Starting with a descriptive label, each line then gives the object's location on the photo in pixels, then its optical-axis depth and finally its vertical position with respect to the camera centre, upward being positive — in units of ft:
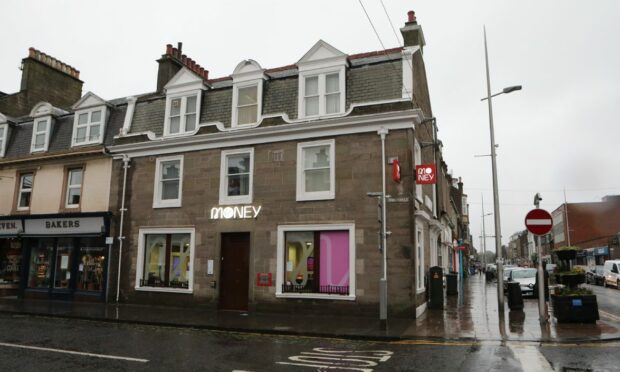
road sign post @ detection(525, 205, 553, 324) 40.16 +3.40
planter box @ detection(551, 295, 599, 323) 40.06 -4.00
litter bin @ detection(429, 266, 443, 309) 53.52 -2.96
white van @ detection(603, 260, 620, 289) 100.37 -1.86
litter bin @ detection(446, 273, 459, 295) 75.15 -3.74
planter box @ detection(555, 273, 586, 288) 40.52 -1.32
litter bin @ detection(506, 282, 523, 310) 51.37 -4.05
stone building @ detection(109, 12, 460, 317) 47.70 +8.93
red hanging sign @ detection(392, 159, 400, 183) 46.09 +9.39
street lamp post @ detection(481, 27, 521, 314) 51.44 +7.85
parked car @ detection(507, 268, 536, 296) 73.06 -2.39
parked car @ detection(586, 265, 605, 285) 114.74 -2.80
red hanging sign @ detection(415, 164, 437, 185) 47.78 +9.55
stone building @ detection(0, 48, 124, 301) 63.57 +8.64
